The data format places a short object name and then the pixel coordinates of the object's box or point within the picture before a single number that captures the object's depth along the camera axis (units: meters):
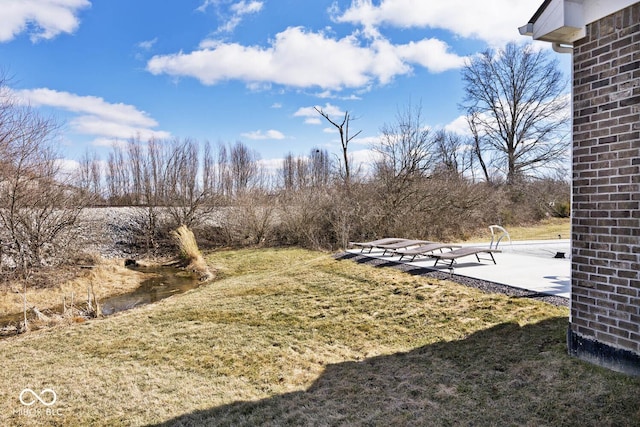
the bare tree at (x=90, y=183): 11.79
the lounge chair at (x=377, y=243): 9.84
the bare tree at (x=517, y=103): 22.83
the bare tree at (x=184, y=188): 17.38
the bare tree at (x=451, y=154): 15.43
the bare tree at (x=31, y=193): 9.02
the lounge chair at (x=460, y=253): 6.80
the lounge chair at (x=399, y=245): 8.91
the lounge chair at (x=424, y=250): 7.84
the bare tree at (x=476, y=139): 25.05
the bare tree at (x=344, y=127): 18.92
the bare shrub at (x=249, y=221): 16.06
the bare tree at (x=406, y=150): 13.79
